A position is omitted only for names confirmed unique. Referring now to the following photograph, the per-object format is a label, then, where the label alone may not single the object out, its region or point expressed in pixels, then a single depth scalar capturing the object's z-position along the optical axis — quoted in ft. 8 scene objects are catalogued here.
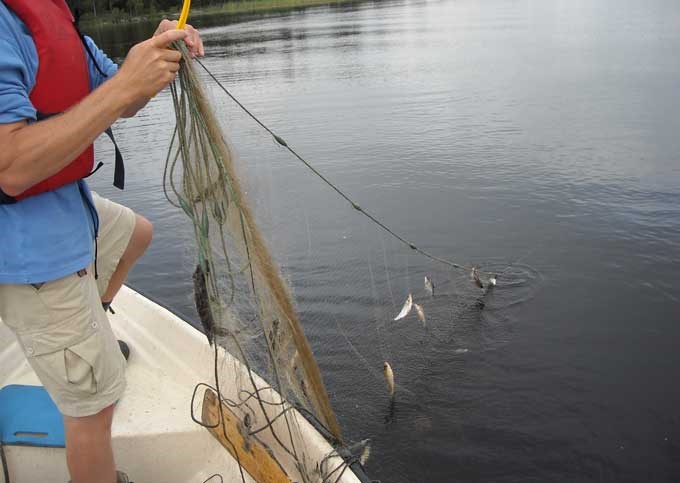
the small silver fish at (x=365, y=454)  15.65
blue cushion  10.45
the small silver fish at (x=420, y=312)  20.92
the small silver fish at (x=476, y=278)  23.09
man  6.56
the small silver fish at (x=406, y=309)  21.16
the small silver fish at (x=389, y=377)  17.75
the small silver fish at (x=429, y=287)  22.06
